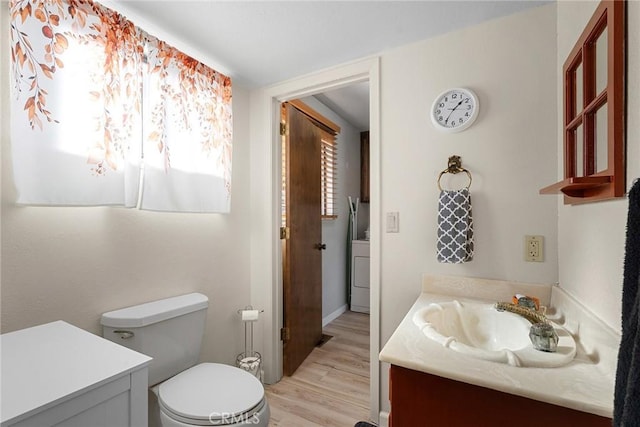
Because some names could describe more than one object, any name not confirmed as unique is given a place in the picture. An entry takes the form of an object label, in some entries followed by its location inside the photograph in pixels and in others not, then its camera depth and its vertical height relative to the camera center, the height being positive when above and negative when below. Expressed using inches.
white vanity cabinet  24.5 -16.0
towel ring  57.5 +9.6
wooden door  85.0 -9.4
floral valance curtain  40.4 +17.6
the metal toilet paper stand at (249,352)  74.2 -38.8
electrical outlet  51.8 -6.3
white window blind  122.0 +18.0
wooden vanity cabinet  26.7 -19.9
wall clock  56.6 +21.3
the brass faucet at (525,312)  38.8 -14.2
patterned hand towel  53.6 -2.7
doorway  85.4 +1.0
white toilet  44.6 -30.5
